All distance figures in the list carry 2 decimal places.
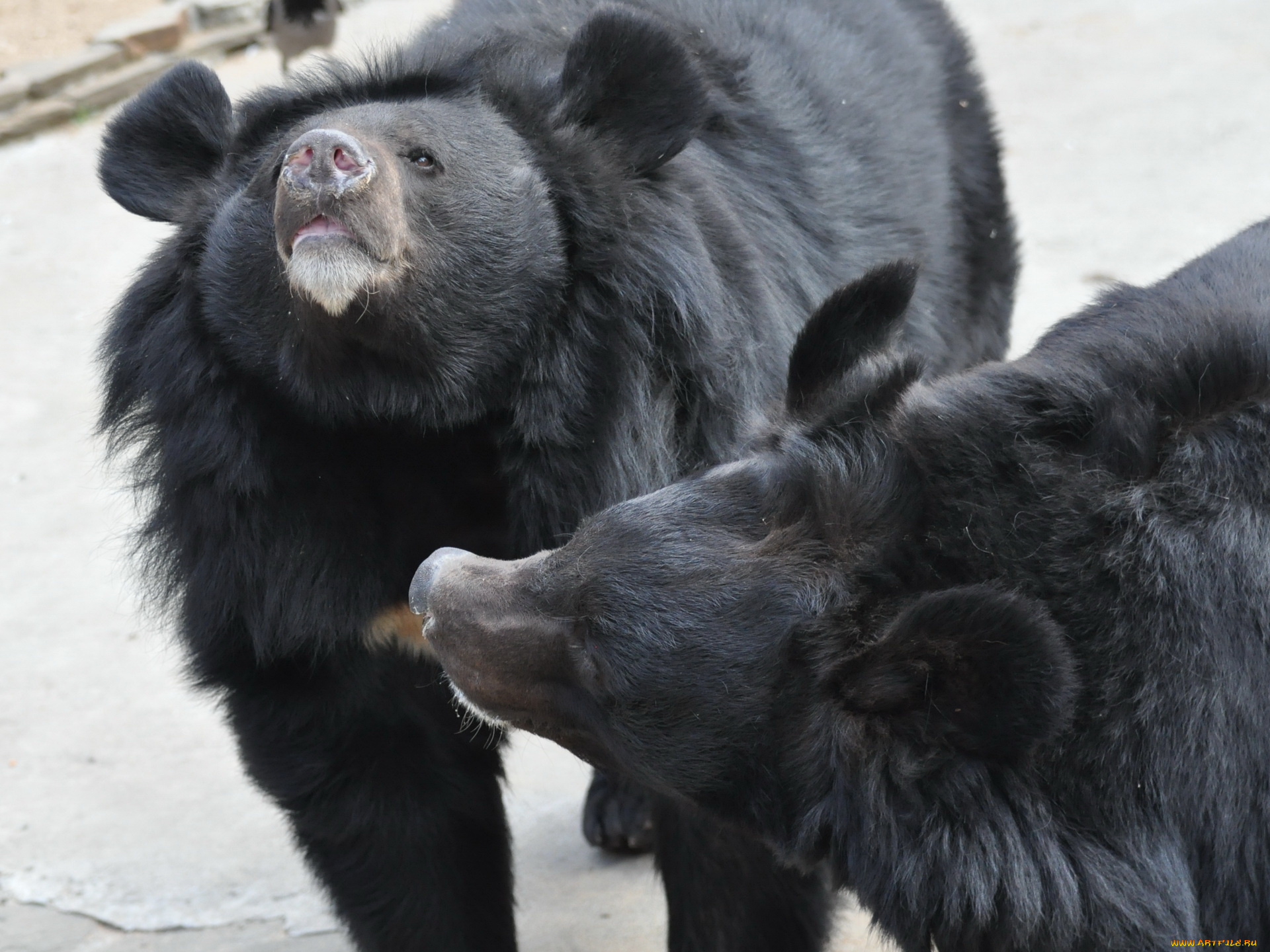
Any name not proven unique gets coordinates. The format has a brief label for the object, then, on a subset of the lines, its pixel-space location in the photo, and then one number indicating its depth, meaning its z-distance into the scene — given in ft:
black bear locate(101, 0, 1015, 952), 20.59
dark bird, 46.21
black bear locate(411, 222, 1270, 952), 14.69
